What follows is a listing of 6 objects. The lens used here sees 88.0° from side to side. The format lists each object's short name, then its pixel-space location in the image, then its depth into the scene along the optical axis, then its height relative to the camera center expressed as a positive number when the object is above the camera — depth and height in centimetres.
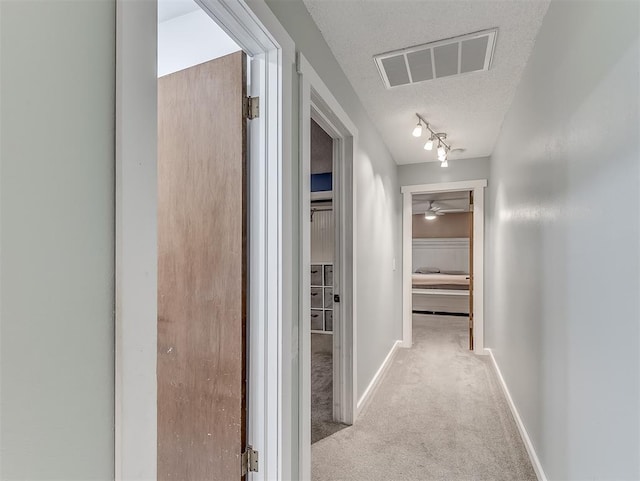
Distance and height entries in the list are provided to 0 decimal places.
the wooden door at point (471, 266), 411 -24
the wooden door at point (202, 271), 138 -11
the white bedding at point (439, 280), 657 -67
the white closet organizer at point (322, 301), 514 -85
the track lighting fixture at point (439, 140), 309 +112
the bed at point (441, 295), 639 -93
